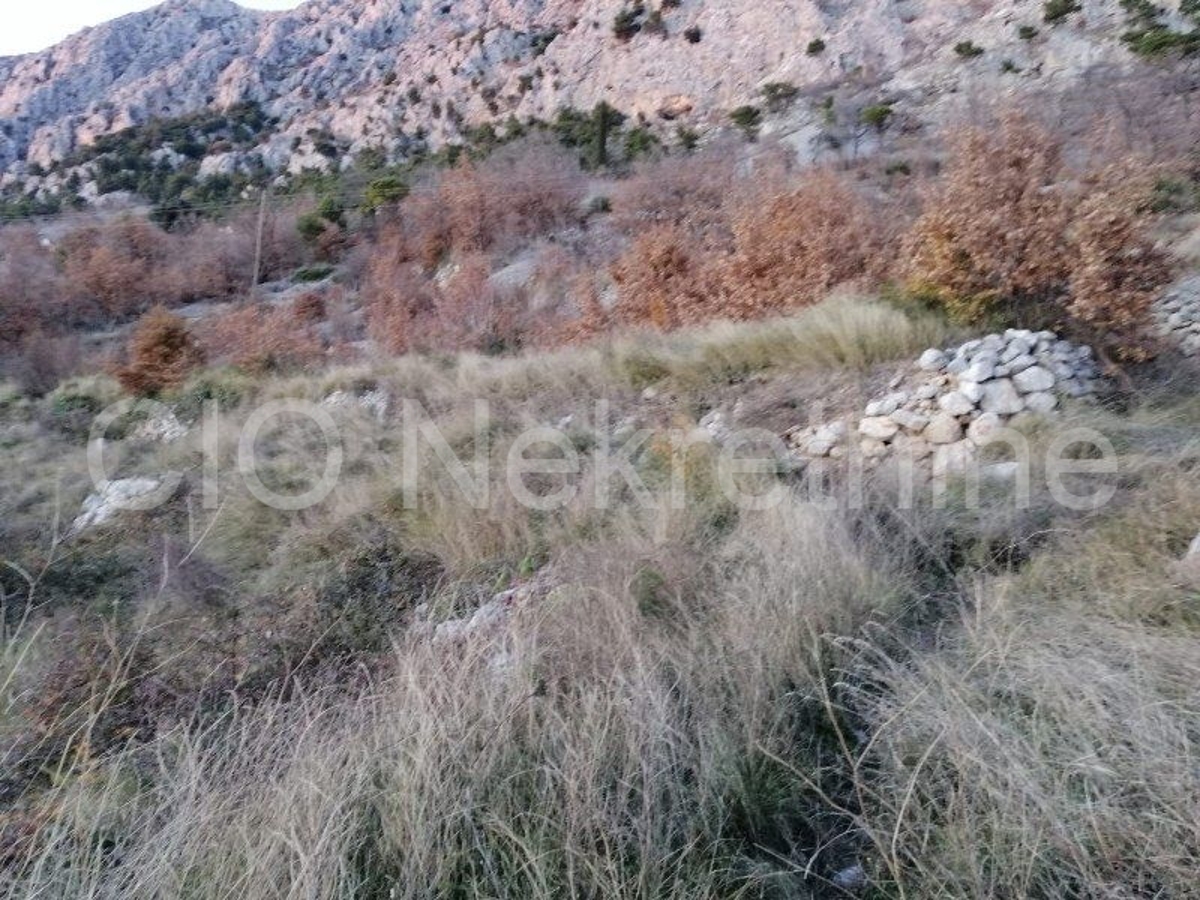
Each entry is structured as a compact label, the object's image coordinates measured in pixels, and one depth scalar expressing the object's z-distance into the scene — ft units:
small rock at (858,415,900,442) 18.75
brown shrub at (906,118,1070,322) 22.54
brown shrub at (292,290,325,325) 67.95
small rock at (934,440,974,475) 16.38
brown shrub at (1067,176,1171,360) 20.89
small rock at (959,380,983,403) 18.19
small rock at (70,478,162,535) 27.25
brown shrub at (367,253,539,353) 55.16
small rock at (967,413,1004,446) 17.38
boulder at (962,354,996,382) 18.57
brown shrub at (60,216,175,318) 82.74
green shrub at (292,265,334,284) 81.93
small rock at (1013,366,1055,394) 18.25
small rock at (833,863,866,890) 6.61
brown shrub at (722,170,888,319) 36.52
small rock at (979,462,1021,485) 14.93
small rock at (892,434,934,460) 17.84
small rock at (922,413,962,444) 18.04
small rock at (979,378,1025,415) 17.90
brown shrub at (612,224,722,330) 42.16
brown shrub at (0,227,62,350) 76.02
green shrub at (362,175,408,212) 87.08
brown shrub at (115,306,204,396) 49.39
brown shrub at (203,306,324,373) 53.16
